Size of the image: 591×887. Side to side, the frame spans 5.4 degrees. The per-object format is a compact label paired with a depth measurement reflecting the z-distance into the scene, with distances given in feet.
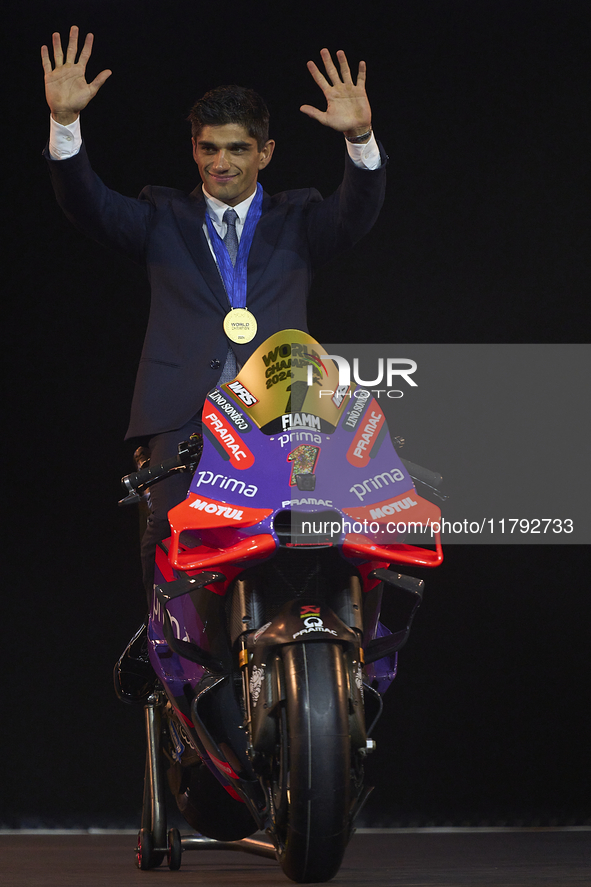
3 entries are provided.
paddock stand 45.39
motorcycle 41.76
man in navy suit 44.28
